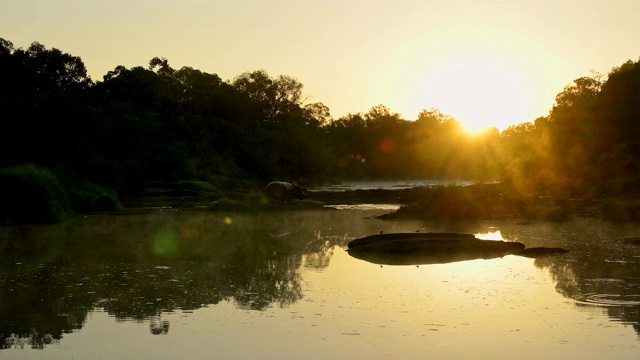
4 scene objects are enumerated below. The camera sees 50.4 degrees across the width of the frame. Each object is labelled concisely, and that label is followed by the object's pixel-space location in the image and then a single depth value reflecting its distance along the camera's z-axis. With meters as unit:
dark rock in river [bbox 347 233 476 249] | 22.02
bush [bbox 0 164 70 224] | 33.06
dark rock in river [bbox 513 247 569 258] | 20.73
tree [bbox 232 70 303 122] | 103.50
